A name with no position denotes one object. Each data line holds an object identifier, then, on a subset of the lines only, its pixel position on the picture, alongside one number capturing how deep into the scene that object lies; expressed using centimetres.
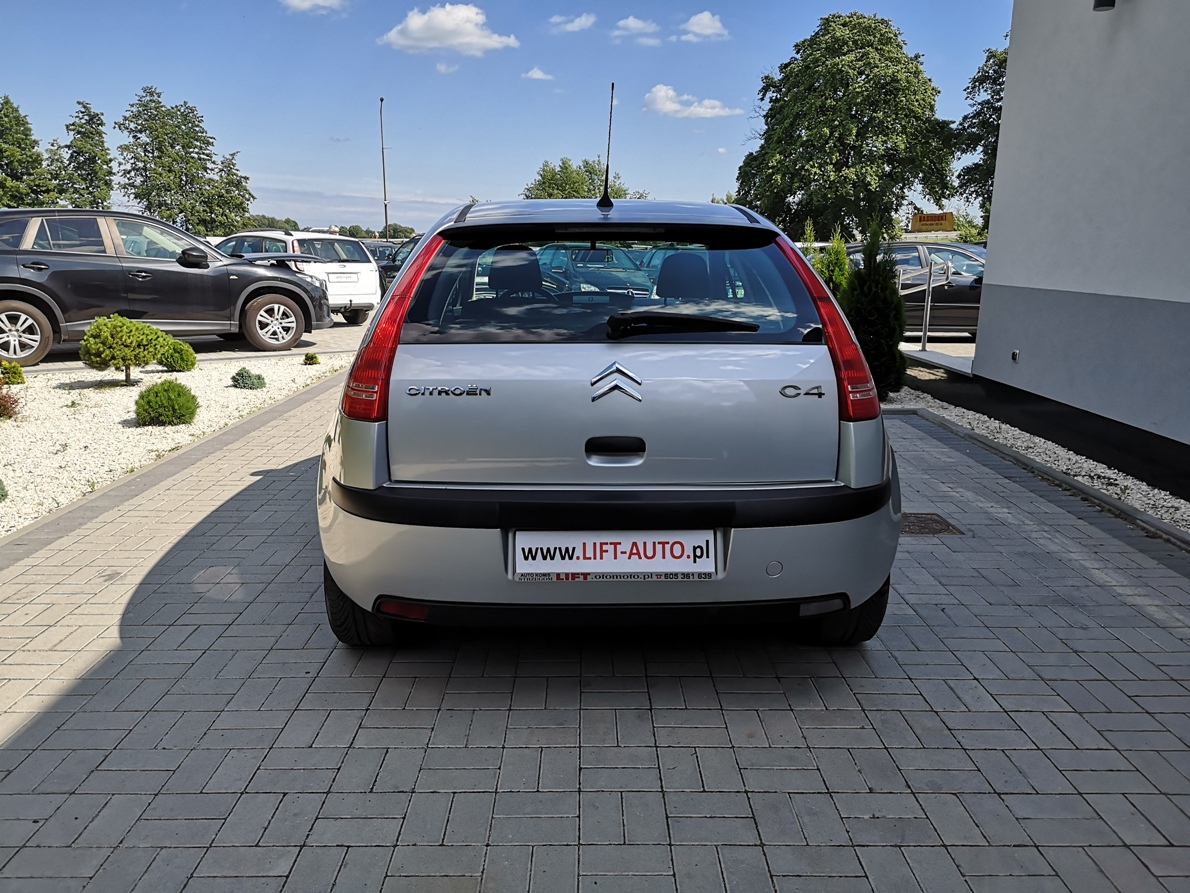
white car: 1781
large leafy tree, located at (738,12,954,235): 4144
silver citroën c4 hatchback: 289
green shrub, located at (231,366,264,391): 1035
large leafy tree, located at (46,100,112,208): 5822
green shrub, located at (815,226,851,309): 1126
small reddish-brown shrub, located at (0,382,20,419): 827
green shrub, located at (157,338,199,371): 1045
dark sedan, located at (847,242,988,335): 1521
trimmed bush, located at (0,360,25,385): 941
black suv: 1152
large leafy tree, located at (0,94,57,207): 5466
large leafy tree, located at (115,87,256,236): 6500
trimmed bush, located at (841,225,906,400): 949
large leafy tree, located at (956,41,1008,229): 4194
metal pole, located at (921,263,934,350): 1235
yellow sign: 2602
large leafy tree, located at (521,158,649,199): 7255
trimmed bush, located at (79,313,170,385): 930
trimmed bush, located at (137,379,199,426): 815
